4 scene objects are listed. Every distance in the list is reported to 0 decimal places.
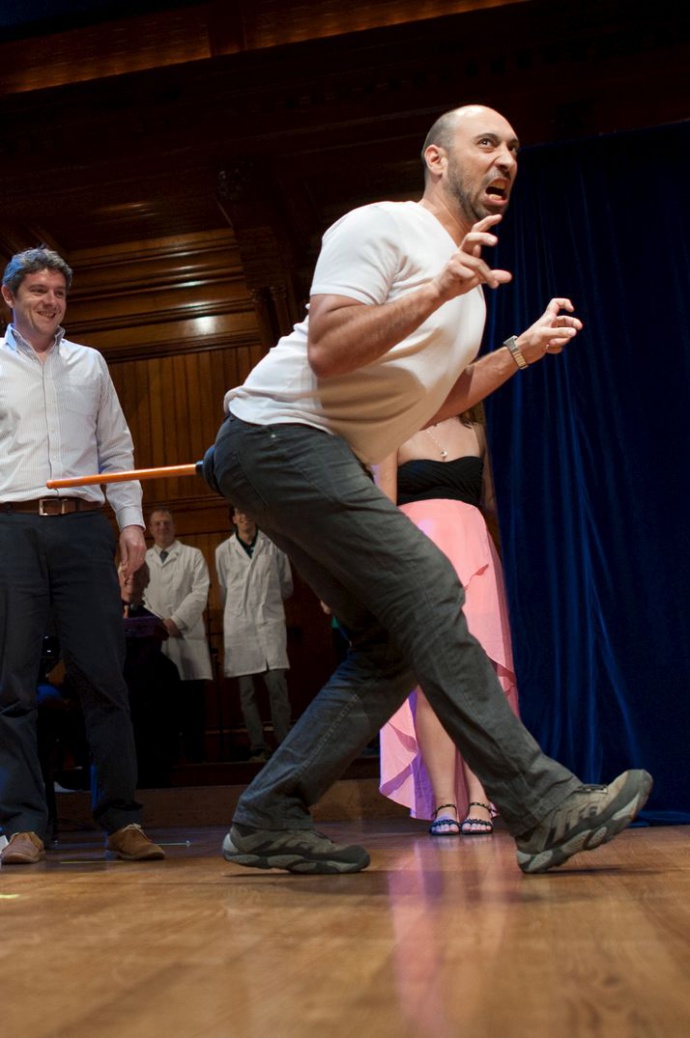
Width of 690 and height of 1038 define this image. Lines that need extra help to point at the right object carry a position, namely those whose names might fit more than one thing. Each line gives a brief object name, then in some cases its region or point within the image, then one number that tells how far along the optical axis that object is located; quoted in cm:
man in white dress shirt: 261
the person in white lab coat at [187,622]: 568
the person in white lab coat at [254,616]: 552
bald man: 158
